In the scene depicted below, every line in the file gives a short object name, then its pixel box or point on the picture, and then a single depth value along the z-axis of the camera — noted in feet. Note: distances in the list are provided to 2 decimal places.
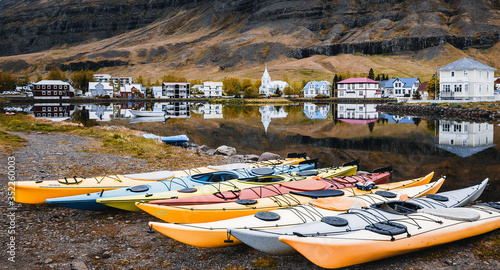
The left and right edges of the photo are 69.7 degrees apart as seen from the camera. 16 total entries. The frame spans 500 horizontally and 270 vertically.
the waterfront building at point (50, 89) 453.58
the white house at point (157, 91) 534.37
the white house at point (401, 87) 456.04
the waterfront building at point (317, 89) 515.58
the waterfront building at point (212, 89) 548.72
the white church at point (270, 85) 556.51
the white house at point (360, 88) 439.80
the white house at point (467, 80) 229.41
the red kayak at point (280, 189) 33.05
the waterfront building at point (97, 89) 522.88
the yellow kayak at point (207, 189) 34.06
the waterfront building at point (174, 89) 525.88
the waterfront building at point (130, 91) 517.55
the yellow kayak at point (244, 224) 25.13
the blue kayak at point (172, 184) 33.83
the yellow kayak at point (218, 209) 29.84
